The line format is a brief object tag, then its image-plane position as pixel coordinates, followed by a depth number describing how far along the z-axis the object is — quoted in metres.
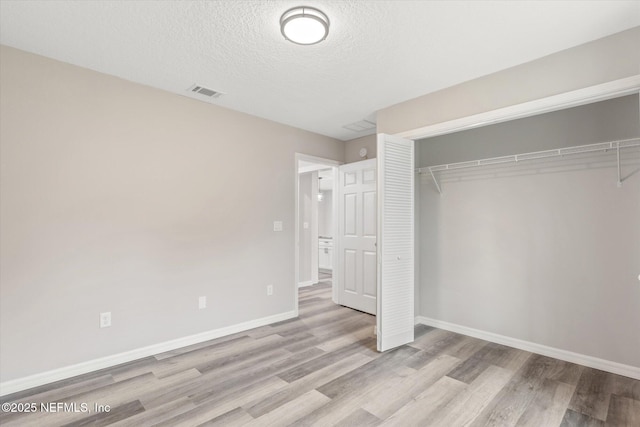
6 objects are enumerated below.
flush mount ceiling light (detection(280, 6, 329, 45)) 2.00
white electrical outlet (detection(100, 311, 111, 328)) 2.82
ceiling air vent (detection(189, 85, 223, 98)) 3.18
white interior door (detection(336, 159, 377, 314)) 4.52
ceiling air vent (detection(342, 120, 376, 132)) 4.25
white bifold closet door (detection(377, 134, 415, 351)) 3.25
